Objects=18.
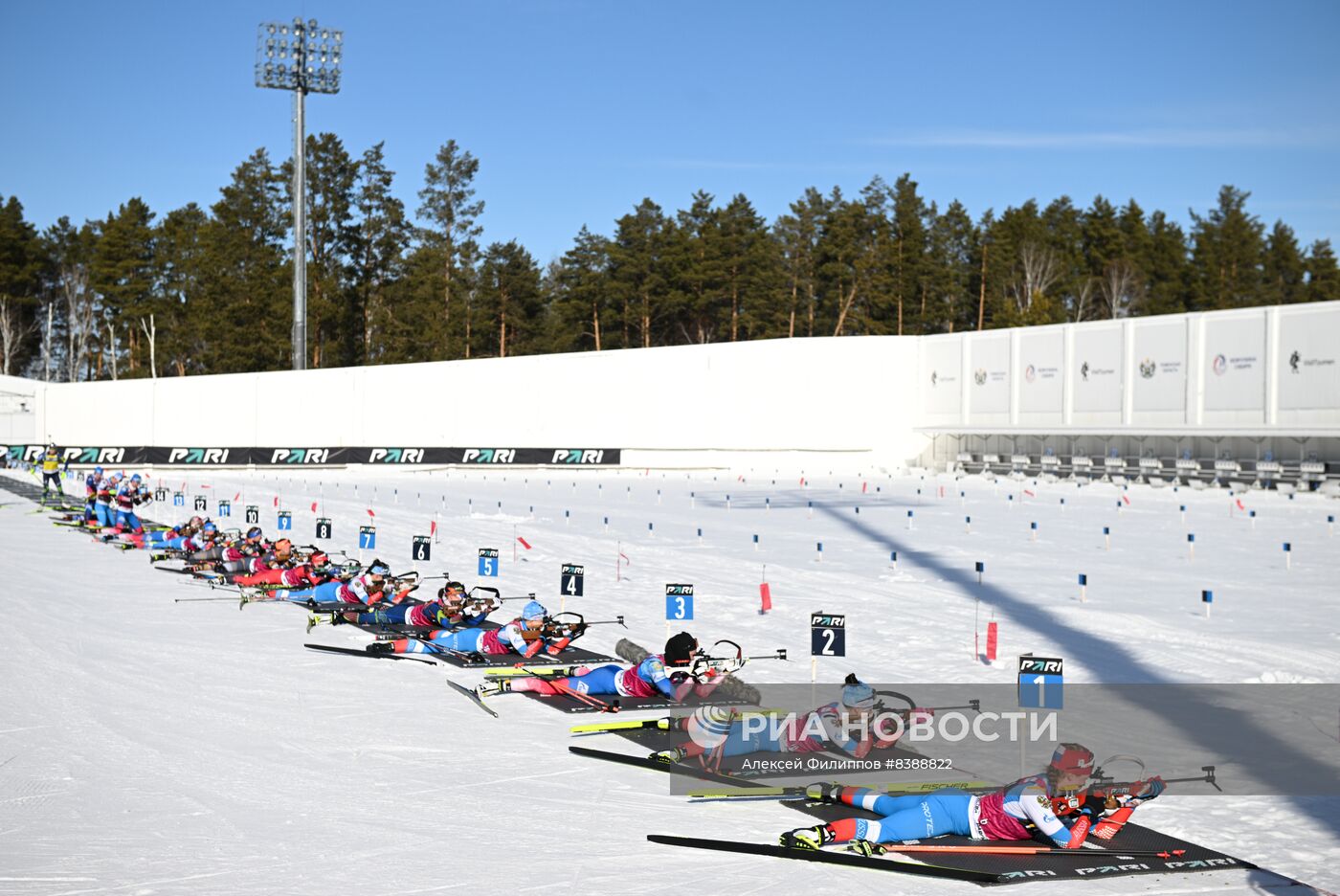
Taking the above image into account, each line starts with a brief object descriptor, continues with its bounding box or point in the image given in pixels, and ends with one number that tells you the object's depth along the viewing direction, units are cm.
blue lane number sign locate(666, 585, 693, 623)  1587
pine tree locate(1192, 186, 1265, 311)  9769
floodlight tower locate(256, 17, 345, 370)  7312
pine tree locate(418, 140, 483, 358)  9888
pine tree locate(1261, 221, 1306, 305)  10481
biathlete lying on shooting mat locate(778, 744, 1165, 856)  902
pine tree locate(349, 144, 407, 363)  9906
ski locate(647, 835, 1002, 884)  866
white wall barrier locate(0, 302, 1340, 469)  4969
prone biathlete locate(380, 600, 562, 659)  1565
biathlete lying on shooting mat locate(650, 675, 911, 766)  1125
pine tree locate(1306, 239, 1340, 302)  9994
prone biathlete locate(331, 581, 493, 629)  1719
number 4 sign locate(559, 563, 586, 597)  1788
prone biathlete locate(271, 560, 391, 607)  1900
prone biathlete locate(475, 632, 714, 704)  1300
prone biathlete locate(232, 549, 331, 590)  2108
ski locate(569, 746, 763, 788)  1088
